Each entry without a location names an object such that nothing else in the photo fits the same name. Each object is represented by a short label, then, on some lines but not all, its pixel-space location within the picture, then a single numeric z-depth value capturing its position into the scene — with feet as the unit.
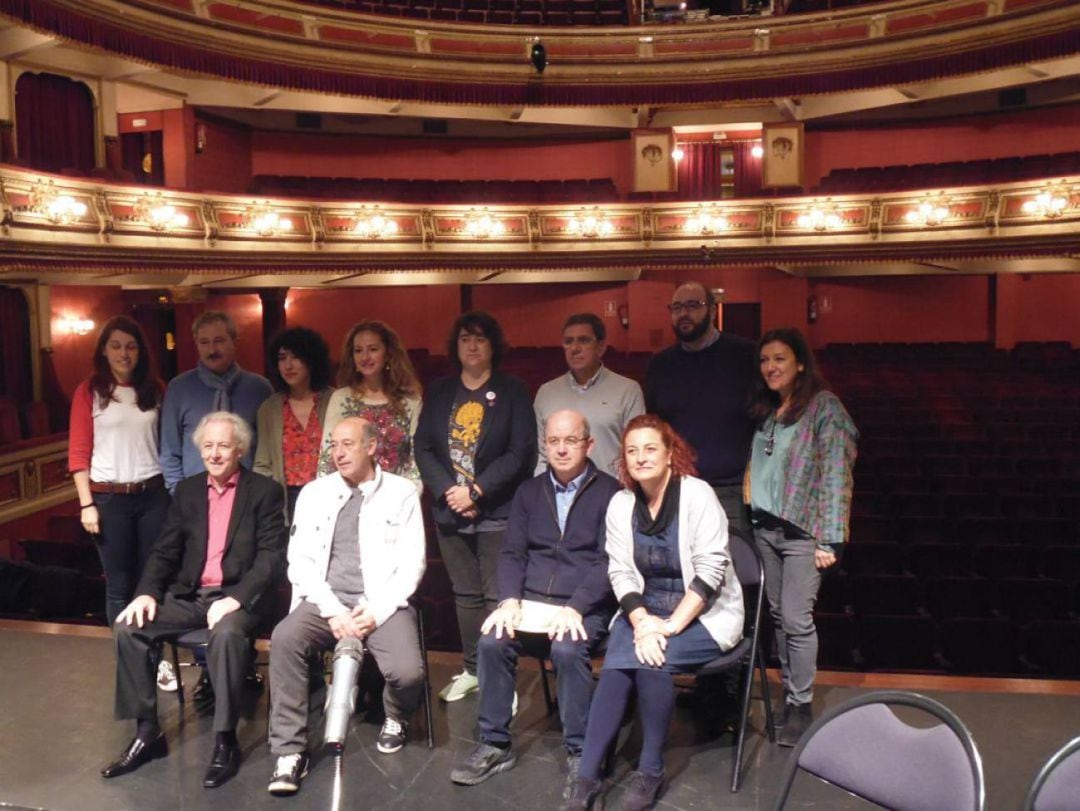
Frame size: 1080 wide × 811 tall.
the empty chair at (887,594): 15.01
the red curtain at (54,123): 32.50
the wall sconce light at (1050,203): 35.81
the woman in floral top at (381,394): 10.71
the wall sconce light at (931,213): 38.81
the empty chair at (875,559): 16.47
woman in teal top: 9.27
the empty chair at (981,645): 13.73
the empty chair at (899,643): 13.91
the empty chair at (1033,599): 14.73
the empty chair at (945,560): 16.33
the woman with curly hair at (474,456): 10.41
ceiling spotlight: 38.52
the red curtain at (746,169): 48.44
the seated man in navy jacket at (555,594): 8.75
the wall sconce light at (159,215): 32.63
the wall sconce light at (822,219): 41.14
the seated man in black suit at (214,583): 9.09
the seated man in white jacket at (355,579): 9.03
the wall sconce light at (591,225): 42.68
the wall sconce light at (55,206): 28.32
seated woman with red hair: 8.25
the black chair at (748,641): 8.56
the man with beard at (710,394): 10.39
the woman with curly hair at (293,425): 11.00
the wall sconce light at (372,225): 39.93
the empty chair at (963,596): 14.92
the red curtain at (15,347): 31.37
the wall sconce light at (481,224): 41.75
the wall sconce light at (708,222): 42.45
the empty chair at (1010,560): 16.15
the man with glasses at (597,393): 10.61
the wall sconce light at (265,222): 36.88
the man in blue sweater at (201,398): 11.16
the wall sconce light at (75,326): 33.83
